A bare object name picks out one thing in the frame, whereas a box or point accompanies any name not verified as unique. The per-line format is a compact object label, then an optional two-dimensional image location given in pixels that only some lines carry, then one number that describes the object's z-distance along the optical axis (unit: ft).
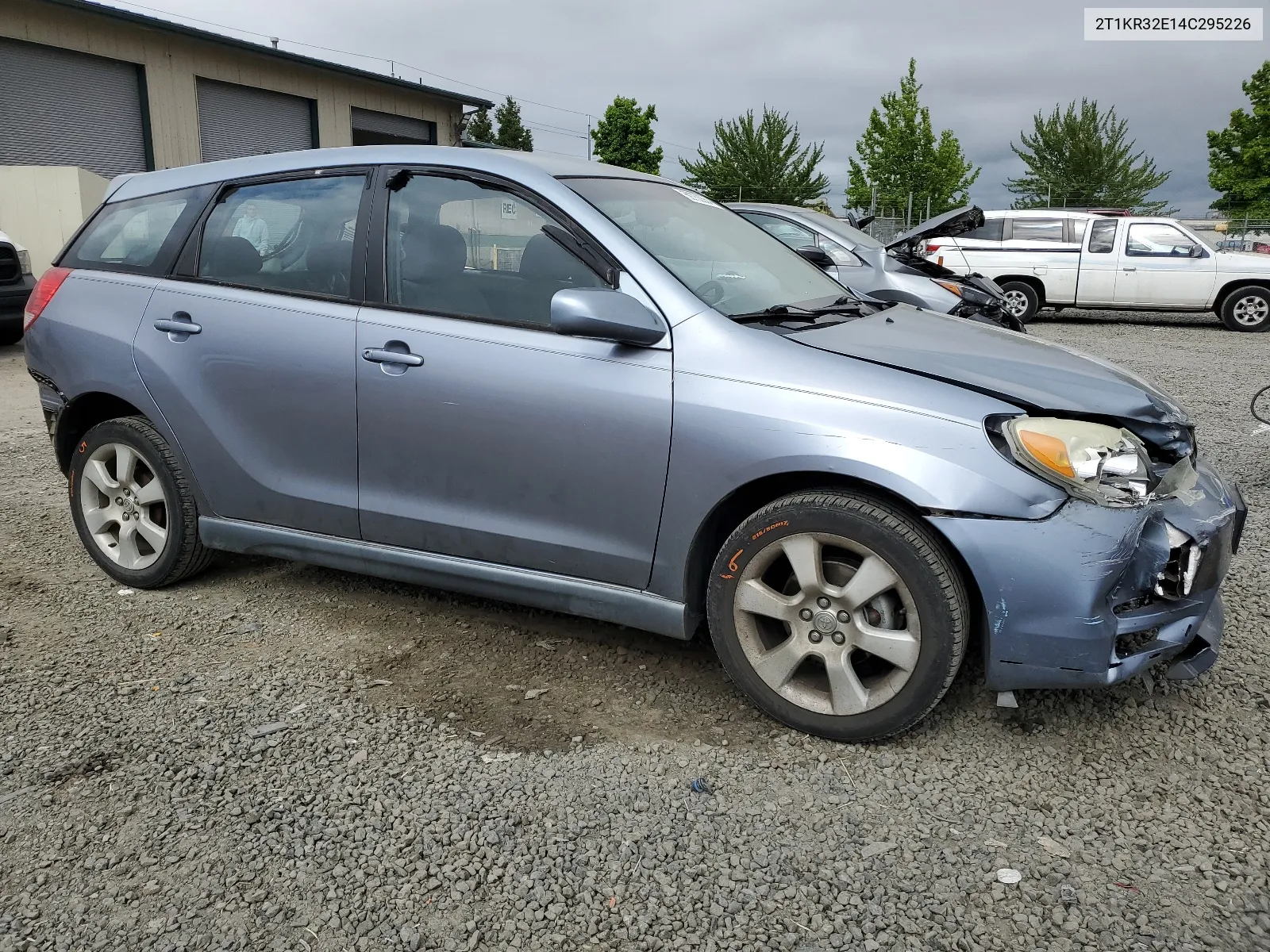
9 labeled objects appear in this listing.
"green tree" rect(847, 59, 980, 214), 161.38
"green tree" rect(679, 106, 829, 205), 192.44
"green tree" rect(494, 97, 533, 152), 306.14
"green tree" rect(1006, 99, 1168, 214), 175.11
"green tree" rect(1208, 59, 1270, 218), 126.11
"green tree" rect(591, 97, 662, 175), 164.55
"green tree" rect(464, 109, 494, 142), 271.28
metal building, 54.70
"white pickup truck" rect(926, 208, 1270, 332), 47.60
